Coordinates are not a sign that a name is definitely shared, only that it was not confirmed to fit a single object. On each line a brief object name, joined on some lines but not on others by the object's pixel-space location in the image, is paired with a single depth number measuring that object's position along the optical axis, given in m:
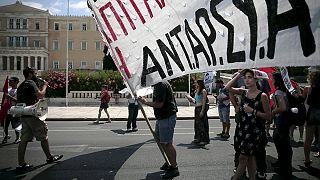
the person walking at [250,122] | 4.00
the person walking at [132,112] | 10.47
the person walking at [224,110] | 9.04
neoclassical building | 73.25
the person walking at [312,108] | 5.58
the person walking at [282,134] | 5.14
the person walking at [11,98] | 8.27
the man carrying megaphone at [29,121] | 5.70
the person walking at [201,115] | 7.97
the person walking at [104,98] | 13.20
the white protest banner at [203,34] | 2.12
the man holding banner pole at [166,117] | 4.98
